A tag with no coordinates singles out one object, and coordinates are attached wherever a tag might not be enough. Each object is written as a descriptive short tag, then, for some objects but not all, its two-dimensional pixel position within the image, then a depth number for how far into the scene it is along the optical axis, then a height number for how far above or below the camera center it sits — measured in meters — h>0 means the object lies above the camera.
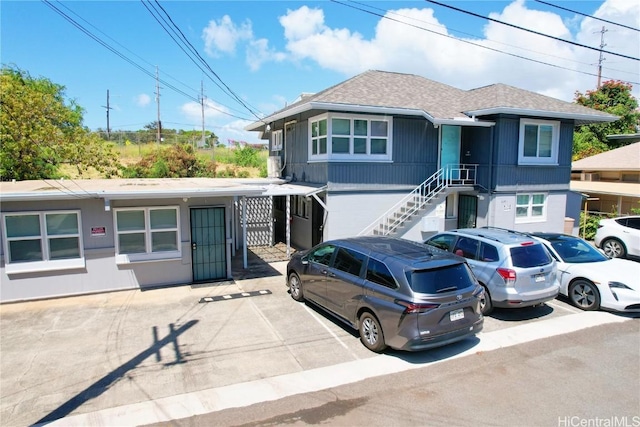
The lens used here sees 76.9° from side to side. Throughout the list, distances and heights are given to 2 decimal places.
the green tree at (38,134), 20.05 +2.20
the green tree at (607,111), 31.80 +5.24
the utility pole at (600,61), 35.66 +10.53
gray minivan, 6.48 -2.00
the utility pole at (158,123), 44.34 +6.13
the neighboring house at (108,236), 9.76 -1.58
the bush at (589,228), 18.64 -2.25
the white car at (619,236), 14.23 -2.08
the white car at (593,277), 8.95 -2.26
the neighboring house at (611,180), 19.27 -0.07
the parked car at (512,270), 8.34 -1.94
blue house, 13.96 +0.72
